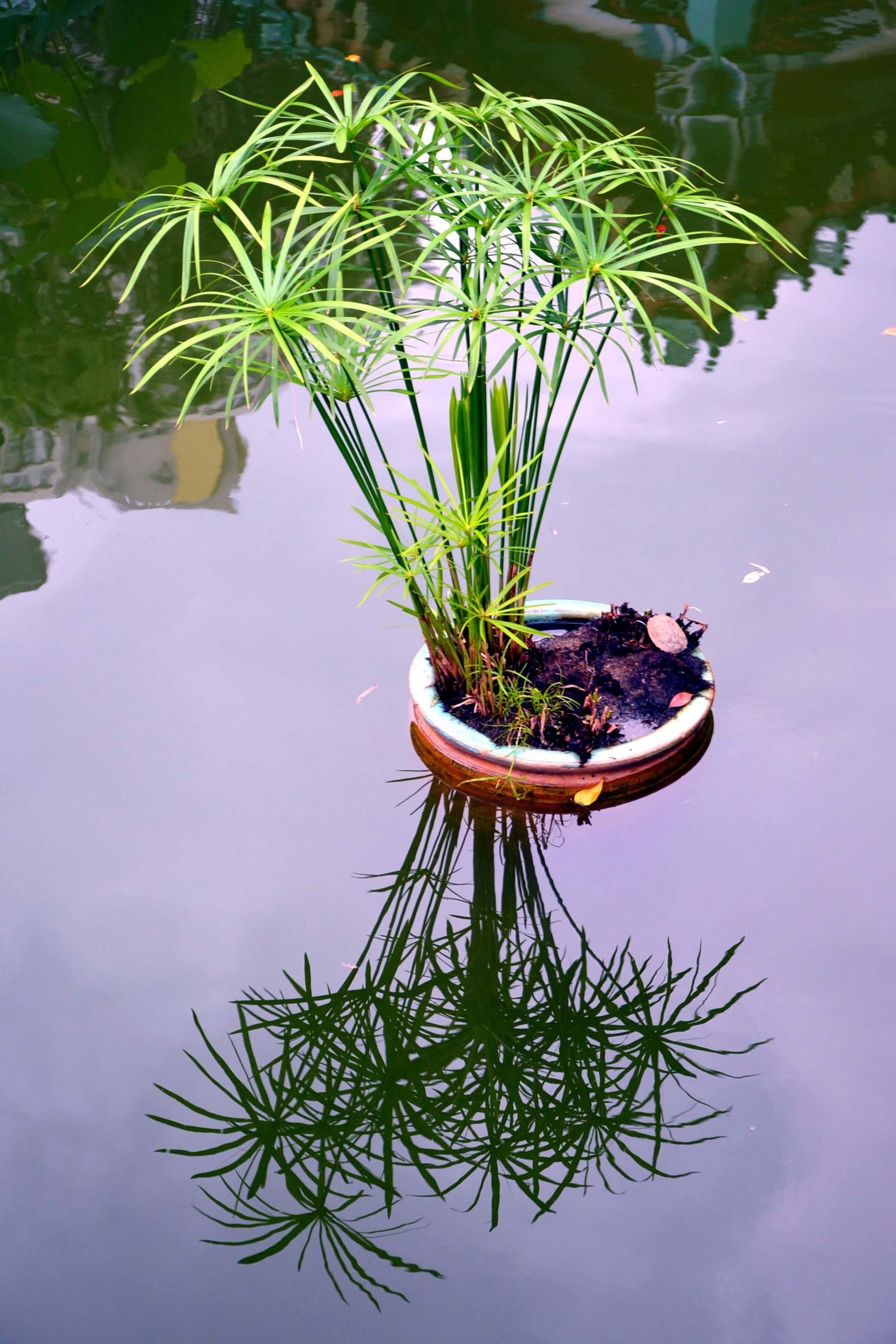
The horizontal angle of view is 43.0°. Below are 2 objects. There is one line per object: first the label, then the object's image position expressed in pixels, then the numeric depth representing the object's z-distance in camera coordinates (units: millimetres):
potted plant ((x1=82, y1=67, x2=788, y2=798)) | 1643
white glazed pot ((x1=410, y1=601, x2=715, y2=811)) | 2047
